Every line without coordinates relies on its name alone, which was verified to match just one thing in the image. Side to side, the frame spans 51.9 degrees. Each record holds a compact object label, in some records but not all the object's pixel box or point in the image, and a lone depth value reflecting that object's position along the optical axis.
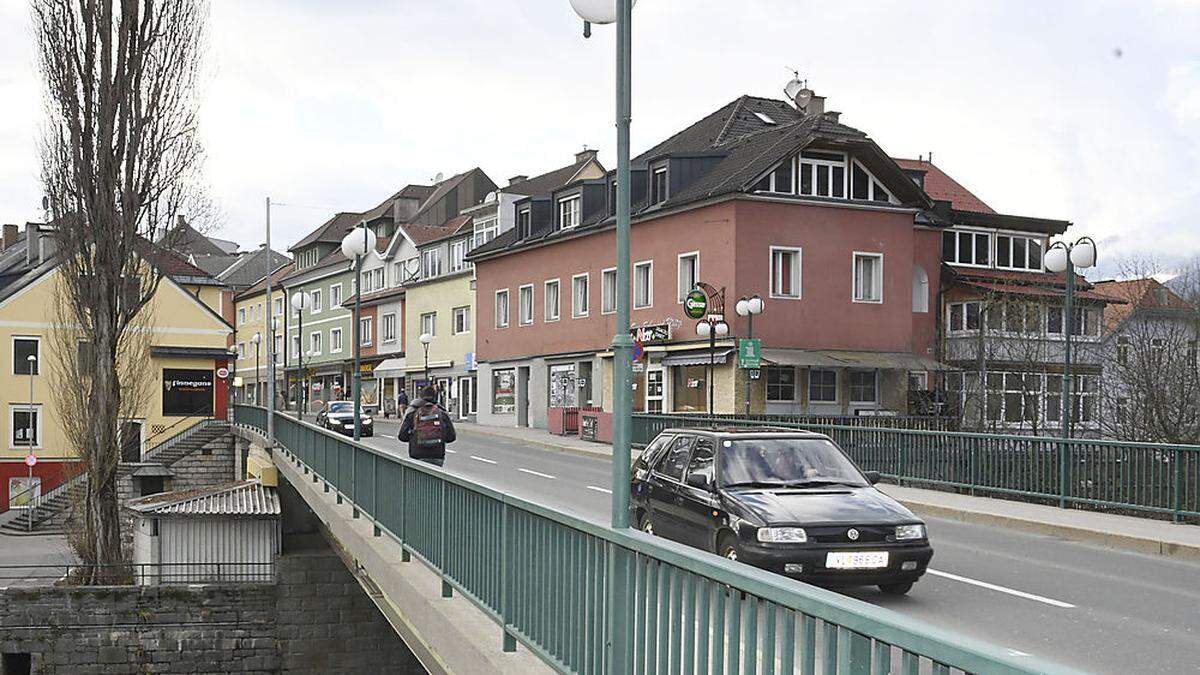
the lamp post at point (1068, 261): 20.11
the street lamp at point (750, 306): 31.09
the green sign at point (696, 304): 36.19
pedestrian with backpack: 15.67
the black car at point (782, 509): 10.11
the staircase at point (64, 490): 49.84
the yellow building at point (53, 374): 54.00
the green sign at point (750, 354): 32.53
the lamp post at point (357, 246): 17.52
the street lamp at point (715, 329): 36.75
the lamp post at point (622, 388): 5.51
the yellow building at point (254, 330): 91.62
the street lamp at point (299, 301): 27.09
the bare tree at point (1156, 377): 22.98
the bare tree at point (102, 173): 31.59
